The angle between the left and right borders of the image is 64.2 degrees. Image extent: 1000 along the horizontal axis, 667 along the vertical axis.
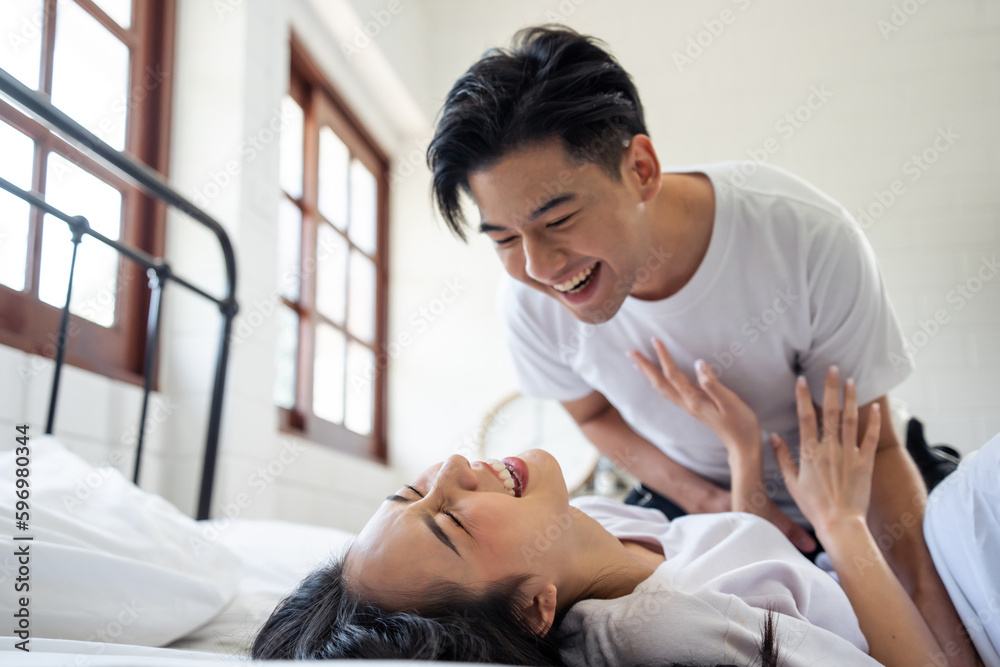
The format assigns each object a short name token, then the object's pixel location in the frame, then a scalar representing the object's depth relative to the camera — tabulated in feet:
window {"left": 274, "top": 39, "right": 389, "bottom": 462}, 10.05
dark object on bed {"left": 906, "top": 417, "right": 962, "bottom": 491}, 4.95
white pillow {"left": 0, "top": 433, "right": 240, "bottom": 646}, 3.19
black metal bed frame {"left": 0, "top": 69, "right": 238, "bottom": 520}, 4.38
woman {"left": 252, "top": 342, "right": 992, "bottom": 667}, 2.73
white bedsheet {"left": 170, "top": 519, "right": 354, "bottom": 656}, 3.76
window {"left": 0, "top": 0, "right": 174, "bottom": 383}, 5.60
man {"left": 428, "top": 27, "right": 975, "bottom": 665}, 4.08
